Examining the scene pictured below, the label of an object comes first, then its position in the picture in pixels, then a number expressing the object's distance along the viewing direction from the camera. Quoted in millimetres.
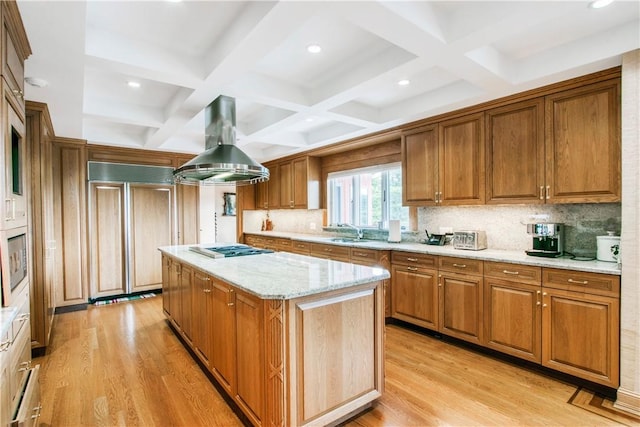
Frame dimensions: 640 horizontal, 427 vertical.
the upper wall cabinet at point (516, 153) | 2748
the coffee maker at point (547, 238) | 2682
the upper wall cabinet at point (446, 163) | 3174
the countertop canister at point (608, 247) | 2402
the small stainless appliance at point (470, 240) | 3213
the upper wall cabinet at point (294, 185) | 5395
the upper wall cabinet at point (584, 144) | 2367
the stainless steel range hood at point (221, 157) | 2766
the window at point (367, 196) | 4426
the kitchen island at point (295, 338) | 1711
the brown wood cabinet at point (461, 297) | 2916
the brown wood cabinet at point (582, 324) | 2199
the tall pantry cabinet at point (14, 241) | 1389
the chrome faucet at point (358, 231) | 4574
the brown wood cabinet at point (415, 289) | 3248
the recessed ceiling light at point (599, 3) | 1772
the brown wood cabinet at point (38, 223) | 2967
